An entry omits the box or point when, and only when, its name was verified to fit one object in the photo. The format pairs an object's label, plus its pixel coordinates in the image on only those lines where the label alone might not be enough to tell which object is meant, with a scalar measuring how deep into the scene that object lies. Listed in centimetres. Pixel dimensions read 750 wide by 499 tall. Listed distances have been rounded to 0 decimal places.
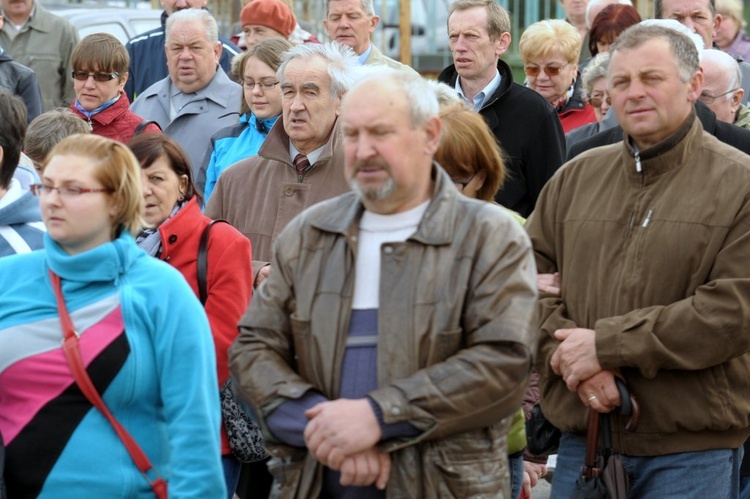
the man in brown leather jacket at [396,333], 688
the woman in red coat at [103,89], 1509
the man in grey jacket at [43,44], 2087
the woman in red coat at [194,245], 988
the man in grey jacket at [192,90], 1585
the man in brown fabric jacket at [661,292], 828
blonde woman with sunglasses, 1635
